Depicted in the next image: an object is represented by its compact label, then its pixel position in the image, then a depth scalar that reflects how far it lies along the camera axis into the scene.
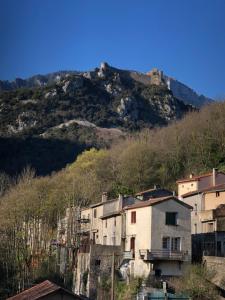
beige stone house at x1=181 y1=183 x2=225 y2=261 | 52.44
